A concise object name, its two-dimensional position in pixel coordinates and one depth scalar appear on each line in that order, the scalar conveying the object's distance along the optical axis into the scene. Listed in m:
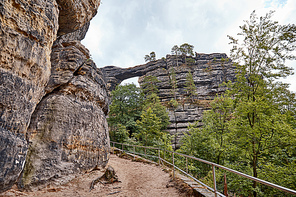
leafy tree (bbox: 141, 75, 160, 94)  34.03
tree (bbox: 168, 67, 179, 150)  29.30
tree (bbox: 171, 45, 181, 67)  45.25
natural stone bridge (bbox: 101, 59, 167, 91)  43.53
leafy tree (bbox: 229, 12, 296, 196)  7.88
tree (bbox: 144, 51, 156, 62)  46.43
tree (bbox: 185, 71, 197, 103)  33.26
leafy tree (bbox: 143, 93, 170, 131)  25.39
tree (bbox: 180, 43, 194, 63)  45.38
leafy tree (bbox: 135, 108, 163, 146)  17.23
